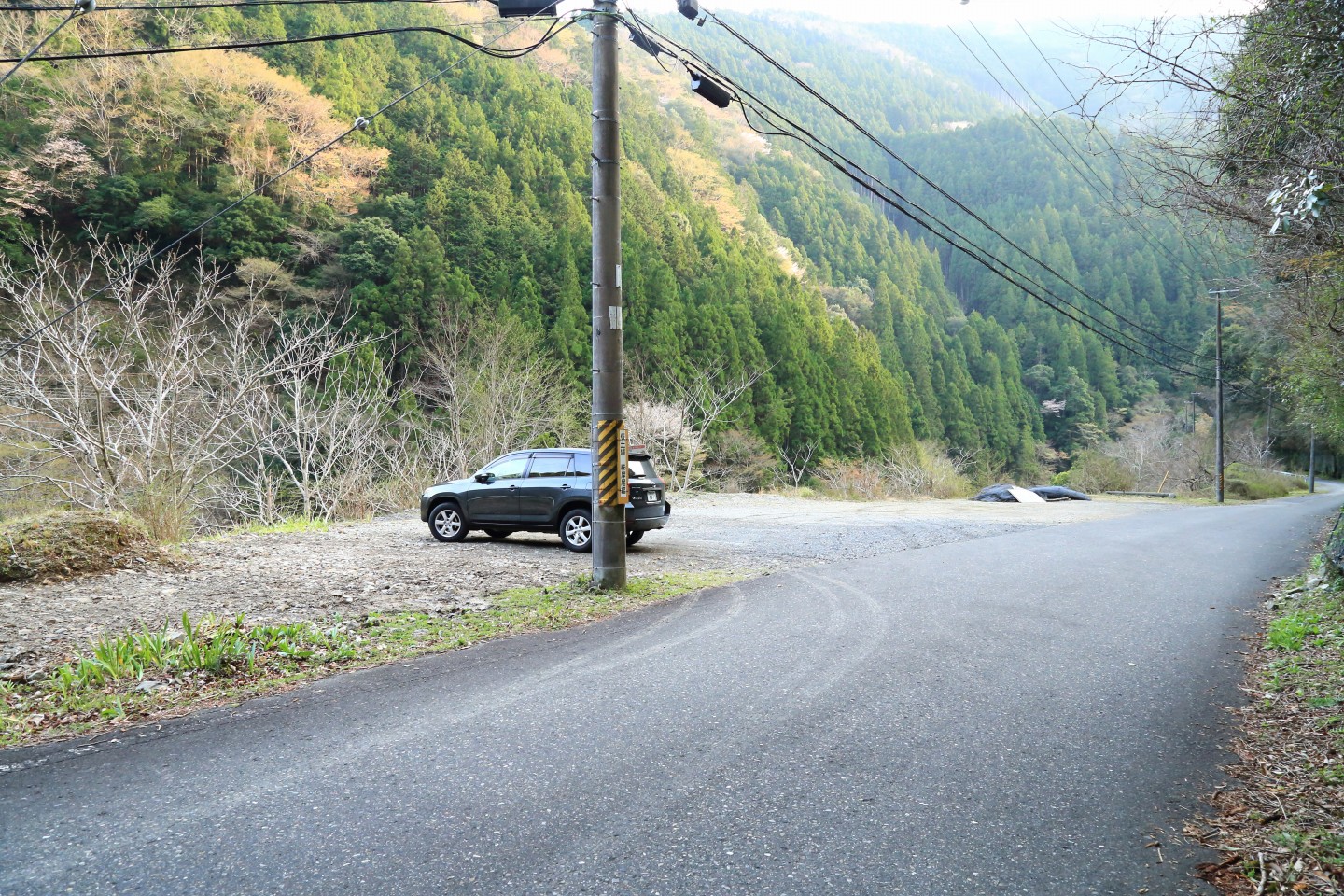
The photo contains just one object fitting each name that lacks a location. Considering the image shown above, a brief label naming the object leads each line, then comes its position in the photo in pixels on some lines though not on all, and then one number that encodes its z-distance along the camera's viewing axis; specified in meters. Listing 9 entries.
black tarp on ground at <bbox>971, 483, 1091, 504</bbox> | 39.84
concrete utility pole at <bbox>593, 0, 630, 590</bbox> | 9.13
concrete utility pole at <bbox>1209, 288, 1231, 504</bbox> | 36.25
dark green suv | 12.71
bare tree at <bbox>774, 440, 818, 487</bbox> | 43.00
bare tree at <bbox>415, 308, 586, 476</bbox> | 27.16
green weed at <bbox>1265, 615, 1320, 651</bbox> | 6.96
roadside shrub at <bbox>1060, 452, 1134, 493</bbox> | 55.69
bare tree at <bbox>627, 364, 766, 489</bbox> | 33.97
